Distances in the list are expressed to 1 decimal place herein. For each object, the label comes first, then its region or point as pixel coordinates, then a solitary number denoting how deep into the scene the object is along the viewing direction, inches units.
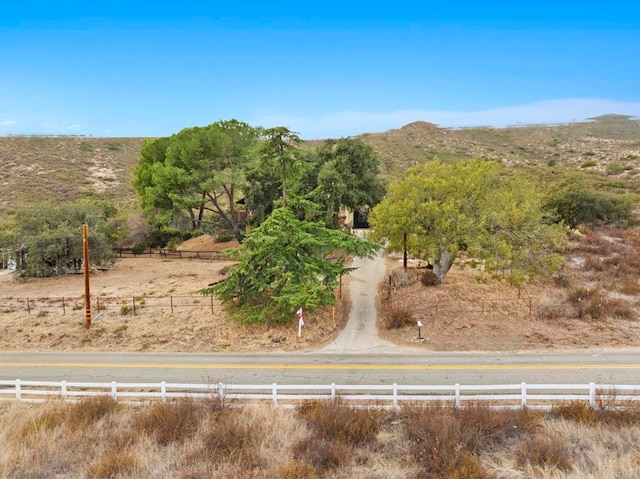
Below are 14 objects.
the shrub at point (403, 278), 1043.9
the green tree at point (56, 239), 1277.1
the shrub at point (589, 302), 817.5
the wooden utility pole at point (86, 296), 830.5
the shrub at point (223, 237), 1734.7
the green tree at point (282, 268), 775.7
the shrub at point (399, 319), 796.6
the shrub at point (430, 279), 1020.5
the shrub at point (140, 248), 1726.1
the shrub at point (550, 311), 820.0
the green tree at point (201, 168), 1422.2
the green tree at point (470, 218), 800.0
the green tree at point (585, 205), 1712.6
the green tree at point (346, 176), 1362.0
